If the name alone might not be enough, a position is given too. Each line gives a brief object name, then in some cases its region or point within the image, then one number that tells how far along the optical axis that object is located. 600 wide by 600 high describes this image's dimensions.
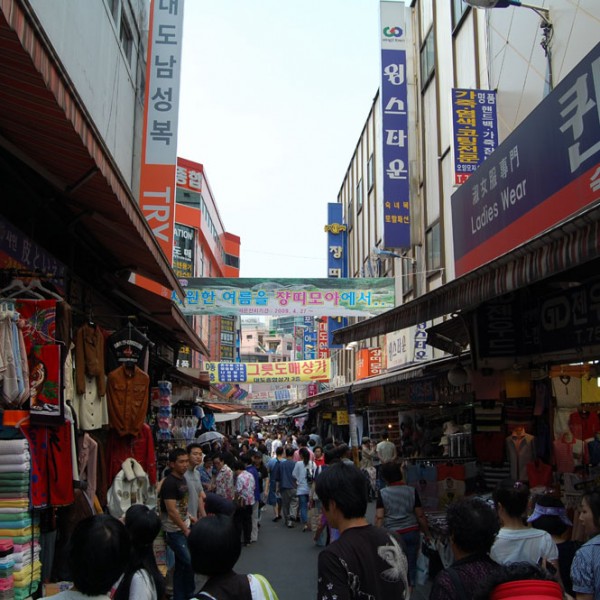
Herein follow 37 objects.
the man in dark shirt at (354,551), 2.91
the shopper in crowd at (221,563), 2.87
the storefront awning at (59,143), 2.94
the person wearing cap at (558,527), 4.58
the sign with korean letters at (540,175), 6.42
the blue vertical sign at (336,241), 38.59
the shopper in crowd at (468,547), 3.04
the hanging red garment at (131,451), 6.39
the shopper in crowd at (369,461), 13.77
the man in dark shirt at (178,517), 6.44
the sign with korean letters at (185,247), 44.47
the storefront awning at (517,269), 3.83
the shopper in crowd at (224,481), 10.60
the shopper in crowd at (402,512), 6.66
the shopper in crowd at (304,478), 13.34
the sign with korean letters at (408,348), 17.28
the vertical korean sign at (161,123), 11.59
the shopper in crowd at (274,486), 14.33
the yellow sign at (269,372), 29.39
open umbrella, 16.44
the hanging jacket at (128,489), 6.02
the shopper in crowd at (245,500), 11.09
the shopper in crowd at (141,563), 3.24
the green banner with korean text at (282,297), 18.44
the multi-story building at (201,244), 46.53
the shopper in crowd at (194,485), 7.30
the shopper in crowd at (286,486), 13.72
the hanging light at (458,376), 9.08
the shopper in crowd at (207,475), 10.89
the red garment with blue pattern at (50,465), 4.39
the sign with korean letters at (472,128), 12.23
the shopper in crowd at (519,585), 2.45
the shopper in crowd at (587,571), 3.54
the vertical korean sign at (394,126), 17.56
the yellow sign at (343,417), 21.70
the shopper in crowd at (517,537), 4.21
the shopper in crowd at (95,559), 2.80
